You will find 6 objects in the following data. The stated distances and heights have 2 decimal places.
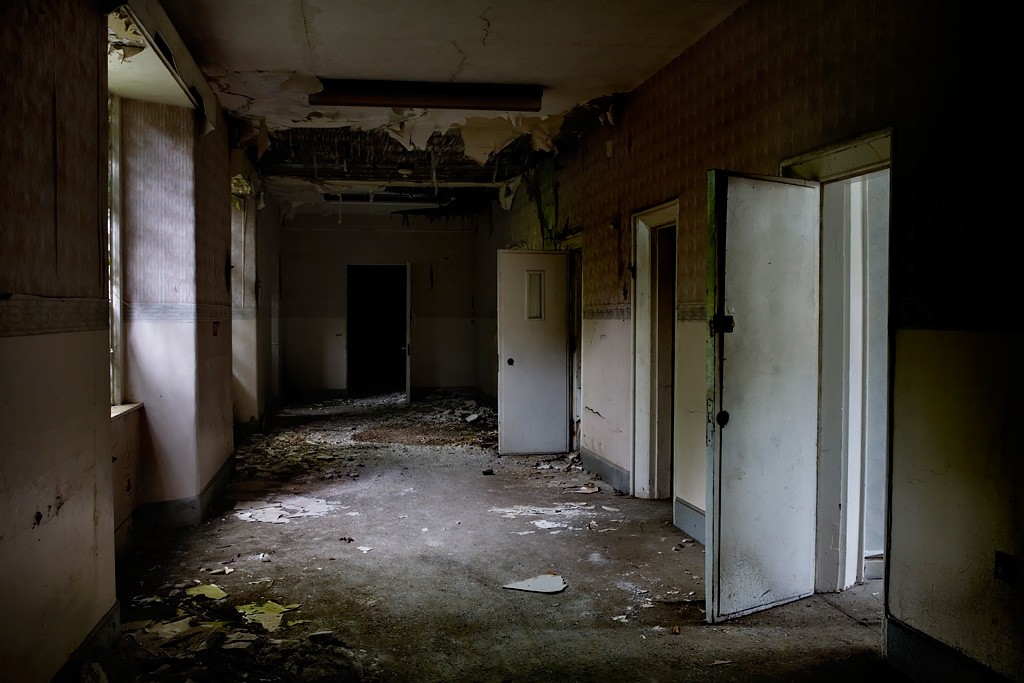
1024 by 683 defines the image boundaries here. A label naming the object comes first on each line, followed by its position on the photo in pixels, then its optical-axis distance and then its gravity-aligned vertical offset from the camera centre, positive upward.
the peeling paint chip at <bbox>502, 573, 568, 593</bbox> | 3.20 -1.25
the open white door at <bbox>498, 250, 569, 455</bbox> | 6.13 -0.29
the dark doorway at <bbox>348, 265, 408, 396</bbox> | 12.76 -0.03
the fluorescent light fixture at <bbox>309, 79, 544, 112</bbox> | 4.63 +1.55
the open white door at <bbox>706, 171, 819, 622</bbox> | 2.77 -0.30
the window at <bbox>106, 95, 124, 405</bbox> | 3.88 +0.46
